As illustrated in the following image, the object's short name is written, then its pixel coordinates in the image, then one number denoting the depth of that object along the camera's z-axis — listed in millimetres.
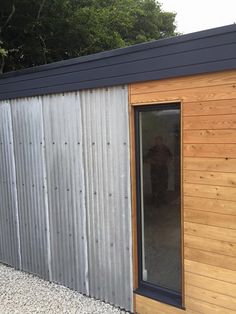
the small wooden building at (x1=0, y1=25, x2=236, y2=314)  2276
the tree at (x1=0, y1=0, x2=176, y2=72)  6860
